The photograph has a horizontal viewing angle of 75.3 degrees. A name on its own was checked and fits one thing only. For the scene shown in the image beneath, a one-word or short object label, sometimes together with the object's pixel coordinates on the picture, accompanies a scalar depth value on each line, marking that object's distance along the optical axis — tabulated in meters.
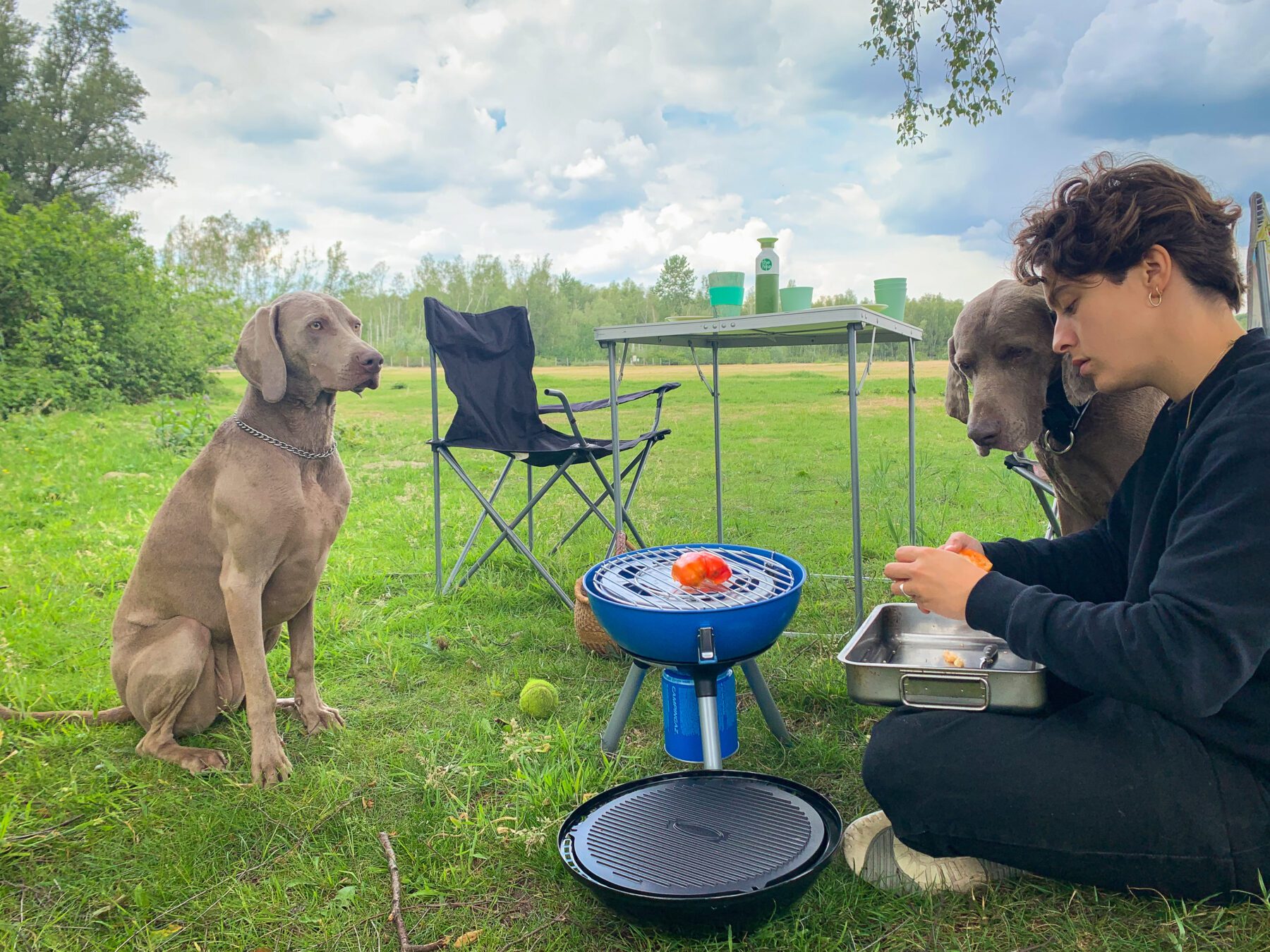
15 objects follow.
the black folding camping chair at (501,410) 3.86
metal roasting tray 1.63
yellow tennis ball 2.67
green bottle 3.21
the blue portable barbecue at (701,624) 1.91
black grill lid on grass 1.52
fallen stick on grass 1.66
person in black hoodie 1.27
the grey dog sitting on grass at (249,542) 2.37
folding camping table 2.76
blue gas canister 2.29
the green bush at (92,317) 11.23
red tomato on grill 2.15
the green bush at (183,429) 8.42
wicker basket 3.12
